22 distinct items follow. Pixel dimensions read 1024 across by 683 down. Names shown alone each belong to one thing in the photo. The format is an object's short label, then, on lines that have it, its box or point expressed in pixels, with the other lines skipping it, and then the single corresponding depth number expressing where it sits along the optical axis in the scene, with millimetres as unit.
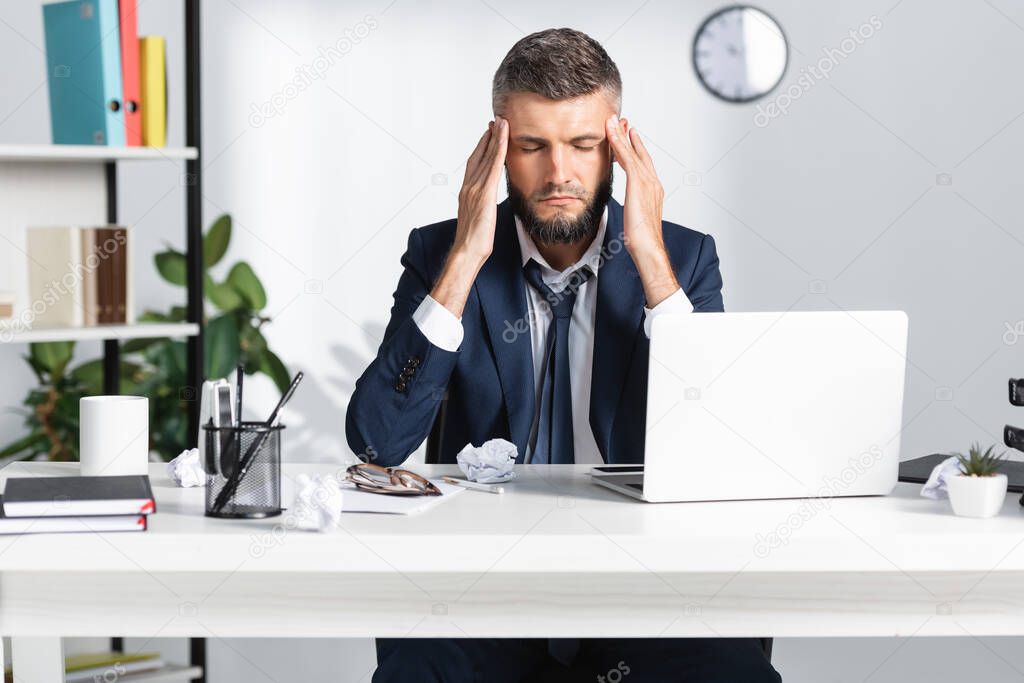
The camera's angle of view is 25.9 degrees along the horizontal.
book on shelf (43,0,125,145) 3784
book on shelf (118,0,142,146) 3812
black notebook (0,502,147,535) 2474
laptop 2590
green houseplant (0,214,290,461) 4725
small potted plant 2594
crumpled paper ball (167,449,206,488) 2751
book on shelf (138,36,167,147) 3880
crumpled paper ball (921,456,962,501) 2693
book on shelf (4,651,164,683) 3958
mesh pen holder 2536
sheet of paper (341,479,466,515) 2590
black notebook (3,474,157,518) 2487
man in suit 3041
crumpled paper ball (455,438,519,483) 2786
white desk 2469
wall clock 5383
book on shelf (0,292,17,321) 3842
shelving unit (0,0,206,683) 3914
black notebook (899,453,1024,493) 2753
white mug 2729
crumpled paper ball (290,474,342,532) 2490
